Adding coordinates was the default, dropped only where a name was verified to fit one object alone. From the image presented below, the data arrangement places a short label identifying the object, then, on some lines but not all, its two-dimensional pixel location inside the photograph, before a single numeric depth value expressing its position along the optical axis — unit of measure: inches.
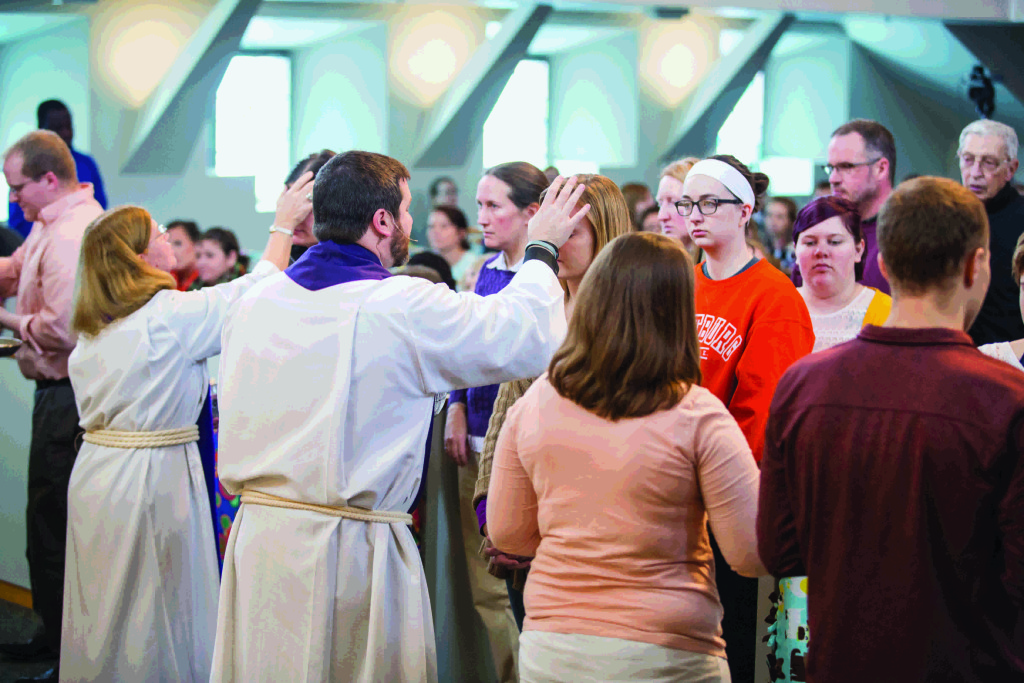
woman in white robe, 223.0
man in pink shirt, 282.2
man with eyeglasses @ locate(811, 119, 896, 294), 280.2
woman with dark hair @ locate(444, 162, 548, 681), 226.7
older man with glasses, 269.9
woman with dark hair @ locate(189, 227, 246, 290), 462.9
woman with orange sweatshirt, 180.2
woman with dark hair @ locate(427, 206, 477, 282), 519.2
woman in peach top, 127.1
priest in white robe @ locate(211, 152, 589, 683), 158.6
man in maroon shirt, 110.6
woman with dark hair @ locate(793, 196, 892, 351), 223.5
